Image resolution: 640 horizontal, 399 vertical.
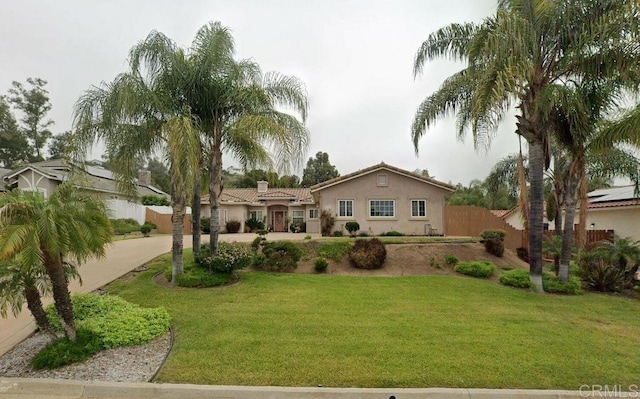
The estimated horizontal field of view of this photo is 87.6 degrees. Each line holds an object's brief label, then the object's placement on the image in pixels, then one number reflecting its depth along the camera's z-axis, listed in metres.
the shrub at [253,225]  29.03
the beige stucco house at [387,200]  20.45
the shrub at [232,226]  28.06
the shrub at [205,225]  26.91
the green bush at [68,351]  4.67
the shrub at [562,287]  9.79
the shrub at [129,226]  23.67
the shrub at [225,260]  10.23
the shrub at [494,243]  14.83
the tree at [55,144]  41.12
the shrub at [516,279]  10.26
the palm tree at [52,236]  4.23
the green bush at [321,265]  12.48
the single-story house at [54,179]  11.47
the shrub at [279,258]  12.48
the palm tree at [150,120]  8.46
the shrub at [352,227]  20.30
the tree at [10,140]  36.09
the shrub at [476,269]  11.95
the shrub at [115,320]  5.44
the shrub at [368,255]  12.87
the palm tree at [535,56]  8.49
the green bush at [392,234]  20.03
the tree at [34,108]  38.09
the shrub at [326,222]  20.66
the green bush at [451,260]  13.11
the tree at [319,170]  52.28
